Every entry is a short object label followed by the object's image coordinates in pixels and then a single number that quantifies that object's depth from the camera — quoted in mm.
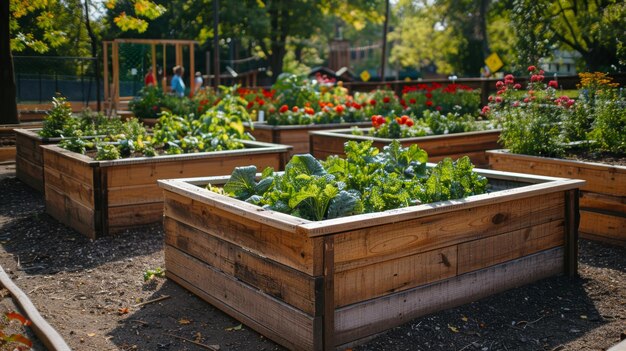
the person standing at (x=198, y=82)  24403
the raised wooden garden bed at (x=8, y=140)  12125
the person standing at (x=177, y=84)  18641
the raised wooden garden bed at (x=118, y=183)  6629
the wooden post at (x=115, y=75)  18438
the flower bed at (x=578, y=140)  6250
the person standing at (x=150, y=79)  21100
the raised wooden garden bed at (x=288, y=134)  11234
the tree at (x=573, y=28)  14552
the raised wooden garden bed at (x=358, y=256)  3746
